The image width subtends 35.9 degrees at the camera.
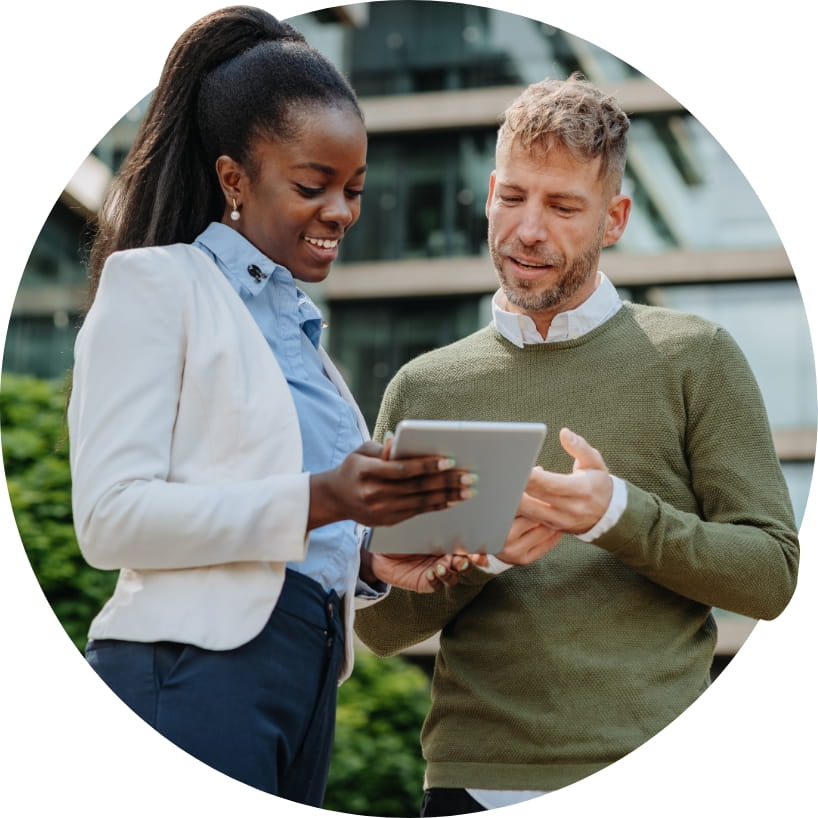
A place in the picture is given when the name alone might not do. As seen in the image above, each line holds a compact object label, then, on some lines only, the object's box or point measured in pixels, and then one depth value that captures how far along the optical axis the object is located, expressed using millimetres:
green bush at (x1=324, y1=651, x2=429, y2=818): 11344
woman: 2246
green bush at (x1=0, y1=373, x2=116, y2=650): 8172
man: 2865
